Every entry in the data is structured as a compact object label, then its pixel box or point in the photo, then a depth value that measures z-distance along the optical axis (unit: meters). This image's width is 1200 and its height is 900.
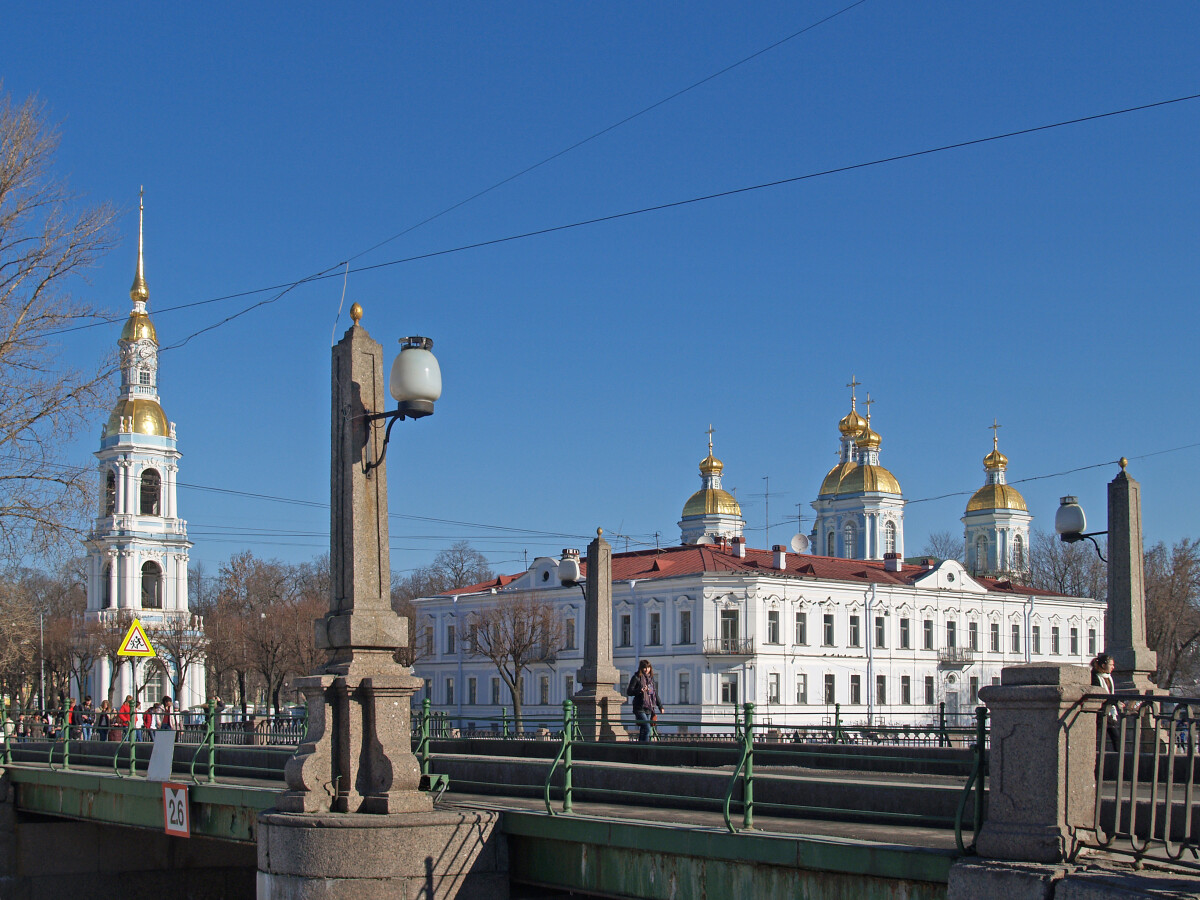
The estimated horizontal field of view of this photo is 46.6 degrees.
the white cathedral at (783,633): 64.12
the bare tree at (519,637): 68.25
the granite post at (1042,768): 8.16
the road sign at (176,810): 15.34
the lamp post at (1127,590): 16.45
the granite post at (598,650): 22.17
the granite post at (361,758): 10.94
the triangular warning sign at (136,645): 23.78
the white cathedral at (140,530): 83.88
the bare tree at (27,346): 23.66
